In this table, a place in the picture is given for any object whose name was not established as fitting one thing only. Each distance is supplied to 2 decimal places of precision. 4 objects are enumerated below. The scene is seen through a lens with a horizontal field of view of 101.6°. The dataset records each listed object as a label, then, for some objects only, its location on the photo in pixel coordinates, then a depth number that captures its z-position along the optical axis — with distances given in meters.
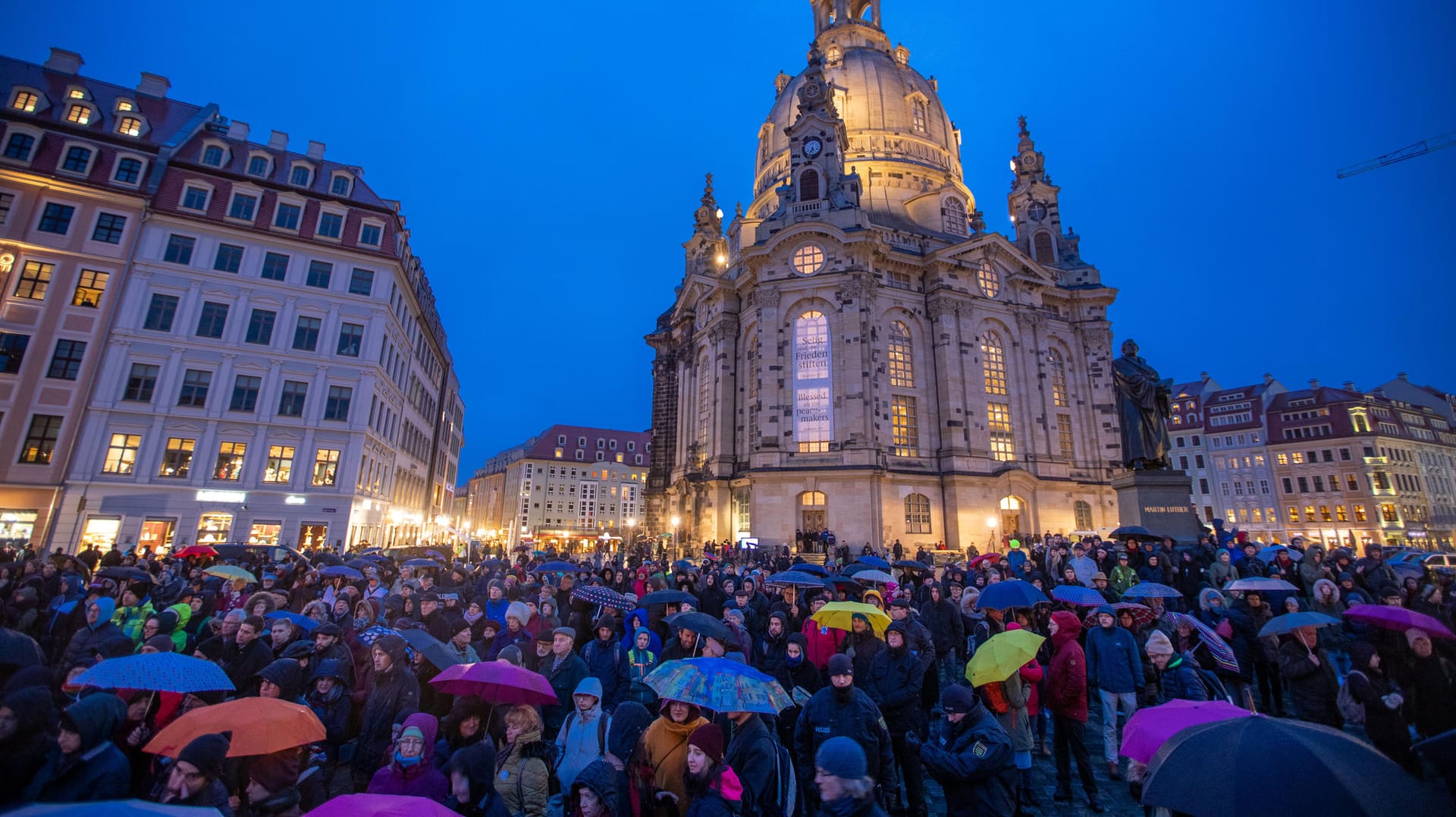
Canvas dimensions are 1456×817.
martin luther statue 22.23
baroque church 34.12
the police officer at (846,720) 5.18
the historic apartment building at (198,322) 26.23
